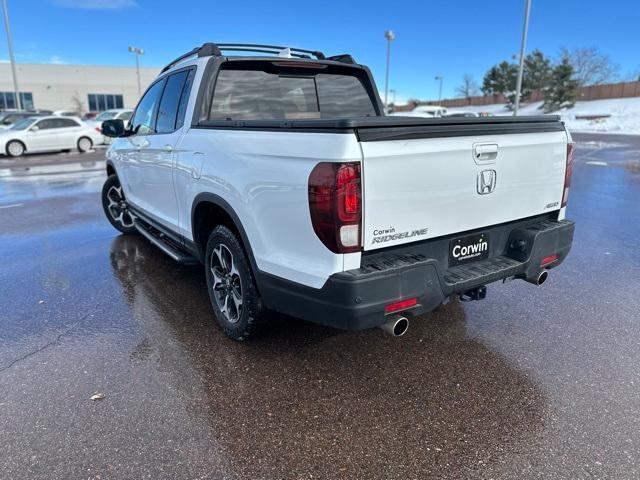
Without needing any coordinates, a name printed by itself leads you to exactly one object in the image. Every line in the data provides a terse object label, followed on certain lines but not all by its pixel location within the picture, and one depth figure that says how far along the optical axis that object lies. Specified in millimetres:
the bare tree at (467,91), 100875
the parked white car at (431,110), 42988
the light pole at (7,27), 31453
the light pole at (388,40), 37812
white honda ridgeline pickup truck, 2498
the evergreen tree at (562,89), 60625
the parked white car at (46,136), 18344
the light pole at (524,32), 20094
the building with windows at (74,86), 73188
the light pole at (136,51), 47375
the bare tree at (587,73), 75250
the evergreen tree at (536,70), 73500
